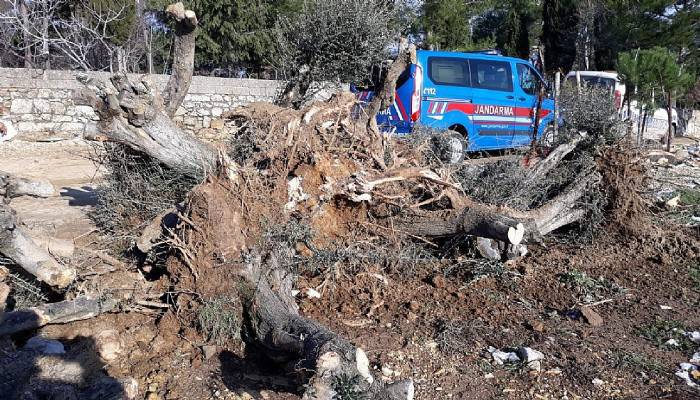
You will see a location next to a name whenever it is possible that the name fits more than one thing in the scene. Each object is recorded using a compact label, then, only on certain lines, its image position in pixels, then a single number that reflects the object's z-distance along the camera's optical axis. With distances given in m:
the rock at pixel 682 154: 11.98
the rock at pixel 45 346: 3.35
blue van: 9.07
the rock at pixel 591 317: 4.20
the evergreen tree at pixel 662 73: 12.88
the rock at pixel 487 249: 5.20
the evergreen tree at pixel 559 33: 23.42
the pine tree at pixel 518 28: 25.91
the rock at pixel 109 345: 3.46
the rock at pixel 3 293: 3.74
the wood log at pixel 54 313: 3.44
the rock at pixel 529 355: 3.55
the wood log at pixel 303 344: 2.61
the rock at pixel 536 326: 4.04
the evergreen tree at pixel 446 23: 21.02
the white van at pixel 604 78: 15.02
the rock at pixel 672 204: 7.17
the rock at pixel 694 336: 3.97
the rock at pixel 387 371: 3.37
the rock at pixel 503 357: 3.58
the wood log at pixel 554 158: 6.12
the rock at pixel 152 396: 3.09
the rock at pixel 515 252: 5.32
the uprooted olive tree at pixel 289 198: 3.75
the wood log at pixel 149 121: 4.31
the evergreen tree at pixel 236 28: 19.41
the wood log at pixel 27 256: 3.76
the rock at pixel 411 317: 4.14
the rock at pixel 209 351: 3.52
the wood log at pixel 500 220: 4.38
